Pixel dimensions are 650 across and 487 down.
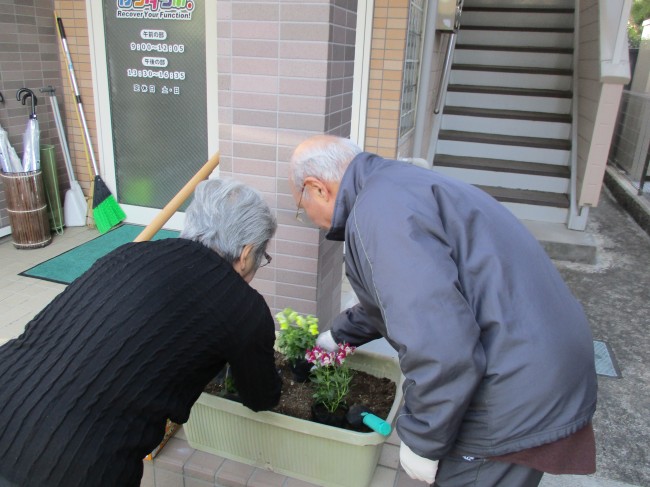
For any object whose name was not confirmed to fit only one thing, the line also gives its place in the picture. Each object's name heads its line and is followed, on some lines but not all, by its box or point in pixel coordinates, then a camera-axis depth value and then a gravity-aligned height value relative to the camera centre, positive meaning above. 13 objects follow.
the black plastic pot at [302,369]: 2.08 -1.11
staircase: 5.36 -0.35
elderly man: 1.15 -0.53
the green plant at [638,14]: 12.36 +1.51
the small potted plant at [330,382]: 1.88 -1.08
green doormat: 3.82 -1.48
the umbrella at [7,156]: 4.05 -0.78
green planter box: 1.73 -1.21
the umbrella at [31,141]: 4.19 -0.69
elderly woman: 1.22 -0.67
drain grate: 3.10 -1.59
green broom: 4.50 -1.18
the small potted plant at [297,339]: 2.04 -0.99
